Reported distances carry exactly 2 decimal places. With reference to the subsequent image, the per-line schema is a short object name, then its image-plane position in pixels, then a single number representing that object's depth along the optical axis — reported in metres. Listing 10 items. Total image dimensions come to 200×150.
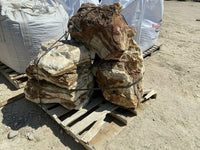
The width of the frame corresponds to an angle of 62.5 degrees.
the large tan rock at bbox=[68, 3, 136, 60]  2.13
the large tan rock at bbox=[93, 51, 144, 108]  2.41
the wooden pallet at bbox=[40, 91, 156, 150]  2.28
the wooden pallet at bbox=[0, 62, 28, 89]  3.31
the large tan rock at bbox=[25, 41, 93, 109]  2.19
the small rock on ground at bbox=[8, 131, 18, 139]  2.35
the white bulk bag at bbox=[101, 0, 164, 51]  3.95
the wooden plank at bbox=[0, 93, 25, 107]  2.88
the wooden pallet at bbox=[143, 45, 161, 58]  4.75
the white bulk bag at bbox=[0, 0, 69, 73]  2.97
